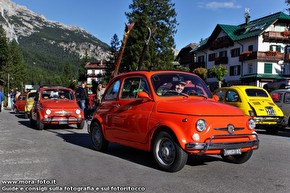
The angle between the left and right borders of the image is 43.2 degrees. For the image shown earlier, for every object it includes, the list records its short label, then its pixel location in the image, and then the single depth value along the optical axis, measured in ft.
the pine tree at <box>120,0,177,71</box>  163.73
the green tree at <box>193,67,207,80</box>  187.73
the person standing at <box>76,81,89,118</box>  57.48
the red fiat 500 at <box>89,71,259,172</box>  19.84
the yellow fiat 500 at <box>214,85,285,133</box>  41.34
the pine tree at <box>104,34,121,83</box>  228.08
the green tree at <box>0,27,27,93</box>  236.02
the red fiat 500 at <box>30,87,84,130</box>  44.75
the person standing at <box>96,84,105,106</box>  54.95
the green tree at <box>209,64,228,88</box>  163.22
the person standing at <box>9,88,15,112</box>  108.06
